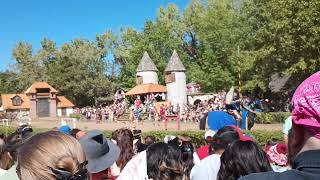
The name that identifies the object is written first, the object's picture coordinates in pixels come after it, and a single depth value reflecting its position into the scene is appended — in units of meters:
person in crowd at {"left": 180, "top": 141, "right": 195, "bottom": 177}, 5.44
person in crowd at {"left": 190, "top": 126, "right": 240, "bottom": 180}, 4.59
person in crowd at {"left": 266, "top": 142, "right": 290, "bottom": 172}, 4.96
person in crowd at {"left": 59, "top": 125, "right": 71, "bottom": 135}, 8.42
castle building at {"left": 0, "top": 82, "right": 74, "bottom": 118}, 60.81
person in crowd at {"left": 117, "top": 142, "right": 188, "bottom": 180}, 3.99
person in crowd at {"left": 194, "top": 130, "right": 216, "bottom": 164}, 5.86
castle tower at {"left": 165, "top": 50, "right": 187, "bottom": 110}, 56.41
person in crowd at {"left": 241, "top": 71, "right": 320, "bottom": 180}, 1.70
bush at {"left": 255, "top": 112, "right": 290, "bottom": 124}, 35.34
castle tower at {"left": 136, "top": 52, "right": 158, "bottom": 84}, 60.56
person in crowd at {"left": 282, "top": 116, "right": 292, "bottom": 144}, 3.70
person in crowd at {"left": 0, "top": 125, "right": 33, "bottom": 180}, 5.23
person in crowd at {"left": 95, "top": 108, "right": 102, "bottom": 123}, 49.17
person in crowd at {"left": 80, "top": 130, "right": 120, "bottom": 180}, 4.02
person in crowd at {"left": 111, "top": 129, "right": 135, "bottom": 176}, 6.13
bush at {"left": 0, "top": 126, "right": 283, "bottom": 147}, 16.98
